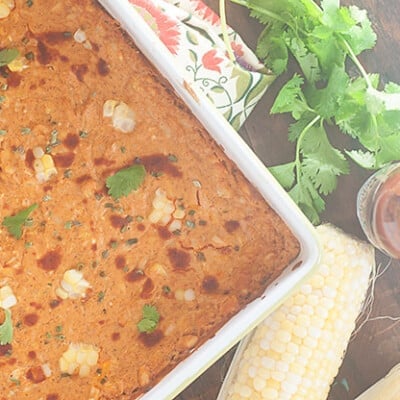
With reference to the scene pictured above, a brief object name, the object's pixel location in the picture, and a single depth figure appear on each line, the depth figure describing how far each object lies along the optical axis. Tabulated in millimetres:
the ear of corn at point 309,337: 597
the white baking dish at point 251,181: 521
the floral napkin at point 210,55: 589
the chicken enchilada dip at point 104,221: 531
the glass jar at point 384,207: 615
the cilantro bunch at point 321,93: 591
